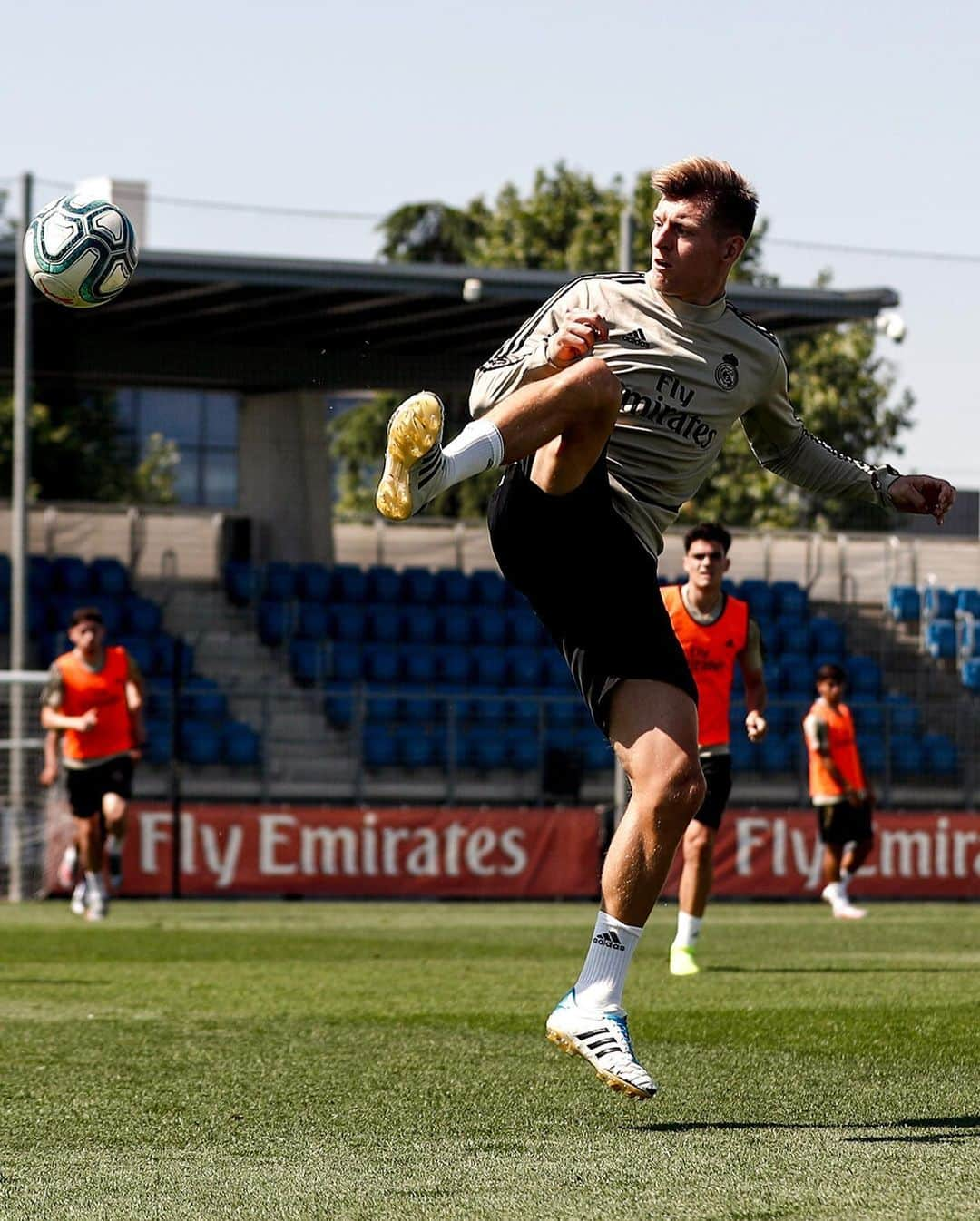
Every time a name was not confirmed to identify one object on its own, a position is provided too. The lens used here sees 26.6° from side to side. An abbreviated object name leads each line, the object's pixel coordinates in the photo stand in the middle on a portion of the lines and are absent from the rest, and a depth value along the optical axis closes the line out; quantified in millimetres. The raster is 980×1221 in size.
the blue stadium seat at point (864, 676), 26141
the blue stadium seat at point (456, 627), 27359
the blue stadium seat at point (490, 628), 27344
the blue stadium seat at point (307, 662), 26000
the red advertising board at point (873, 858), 21844
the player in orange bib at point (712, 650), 11047
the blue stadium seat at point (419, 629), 27312
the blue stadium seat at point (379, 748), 22469
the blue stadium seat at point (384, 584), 27875
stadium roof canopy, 24922
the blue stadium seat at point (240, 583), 27766
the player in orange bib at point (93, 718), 15398
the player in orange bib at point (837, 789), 17891
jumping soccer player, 5051
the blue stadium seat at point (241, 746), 21922
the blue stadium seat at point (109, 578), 26639
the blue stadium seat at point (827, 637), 26750
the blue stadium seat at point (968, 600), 27062
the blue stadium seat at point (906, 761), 23031
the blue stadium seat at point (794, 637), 26828
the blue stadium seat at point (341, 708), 22266
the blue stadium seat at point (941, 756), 22969
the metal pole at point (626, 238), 23266
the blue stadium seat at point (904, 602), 26703
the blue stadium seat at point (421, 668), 26422
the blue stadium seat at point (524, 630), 27375
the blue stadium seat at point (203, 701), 22125
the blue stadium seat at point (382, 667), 26188
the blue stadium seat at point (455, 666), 26484
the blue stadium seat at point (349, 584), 27766
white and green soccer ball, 6703
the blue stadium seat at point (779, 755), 23453
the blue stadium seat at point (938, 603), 26711
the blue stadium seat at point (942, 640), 26672
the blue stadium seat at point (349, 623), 26984
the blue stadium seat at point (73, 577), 26453
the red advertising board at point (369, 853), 20766
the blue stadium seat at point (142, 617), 26000
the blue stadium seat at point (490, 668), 26469
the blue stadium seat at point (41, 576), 26188
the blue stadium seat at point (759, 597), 27219
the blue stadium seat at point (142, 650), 24703
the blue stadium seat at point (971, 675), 26750
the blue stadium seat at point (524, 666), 26500
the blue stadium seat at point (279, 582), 27625
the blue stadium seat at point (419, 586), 27969
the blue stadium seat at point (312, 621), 27109
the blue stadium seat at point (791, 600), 27109
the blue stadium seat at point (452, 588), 28016
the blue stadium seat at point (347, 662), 26141
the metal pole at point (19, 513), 21328
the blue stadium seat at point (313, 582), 27672
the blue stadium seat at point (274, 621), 27016
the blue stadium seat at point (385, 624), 27109
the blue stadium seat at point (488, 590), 27969
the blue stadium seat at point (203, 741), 22266
